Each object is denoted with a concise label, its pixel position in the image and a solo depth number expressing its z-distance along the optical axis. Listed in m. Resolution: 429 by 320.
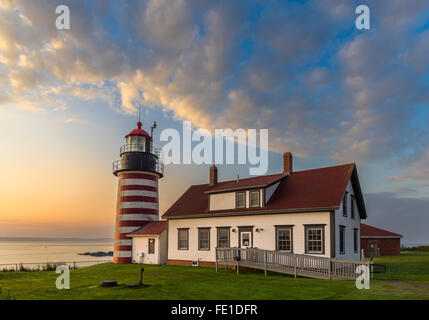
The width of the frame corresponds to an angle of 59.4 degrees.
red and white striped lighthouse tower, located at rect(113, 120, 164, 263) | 33.34
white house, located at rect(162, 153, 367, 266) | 22.77
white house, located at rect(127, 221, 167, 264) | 31.38
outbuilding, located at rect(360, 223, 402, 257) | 43.59
